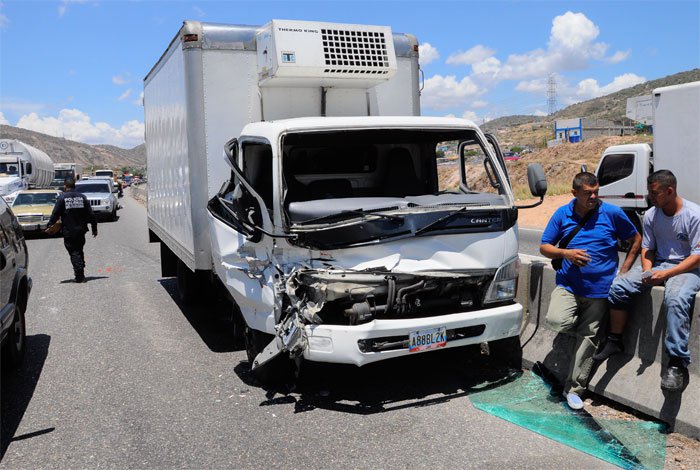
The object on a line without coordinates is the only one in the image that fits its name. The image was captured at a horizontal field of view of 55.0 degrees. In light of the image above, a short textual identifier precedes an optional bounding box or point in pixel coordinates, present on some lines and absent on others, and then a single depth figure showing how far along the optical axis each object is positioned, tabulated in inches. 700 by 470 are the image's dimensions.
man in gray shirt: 179.6
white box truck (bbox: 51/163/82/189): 1867.6
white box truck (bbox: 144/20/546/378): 204.7
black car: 226.0
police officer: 478.6
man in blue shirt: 205.5
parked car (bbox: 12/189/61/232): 821.2
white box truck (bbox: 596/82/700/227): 516.4
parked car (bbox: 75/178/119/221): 1034.7
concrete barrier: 179.6
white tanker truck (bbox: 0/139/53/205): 1230.3
